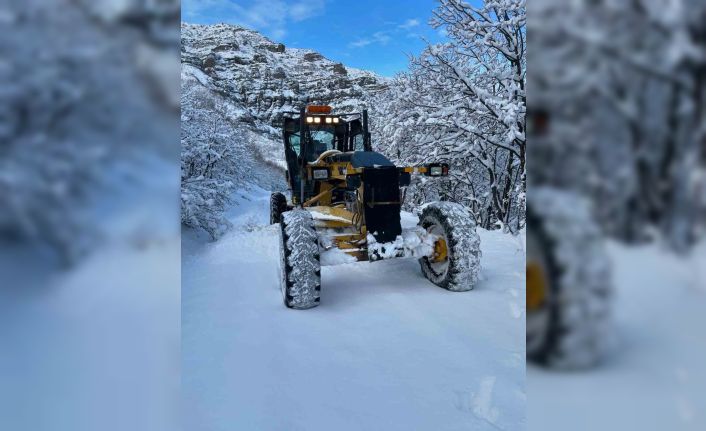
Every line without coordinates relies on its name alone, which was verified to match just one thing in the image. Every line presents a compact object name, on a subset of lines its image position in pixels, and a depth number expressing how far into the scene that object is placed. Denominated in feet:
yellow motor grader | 11.51
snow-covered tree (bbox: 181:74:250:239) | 30.37
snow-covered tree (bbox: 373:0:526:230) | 23.86
